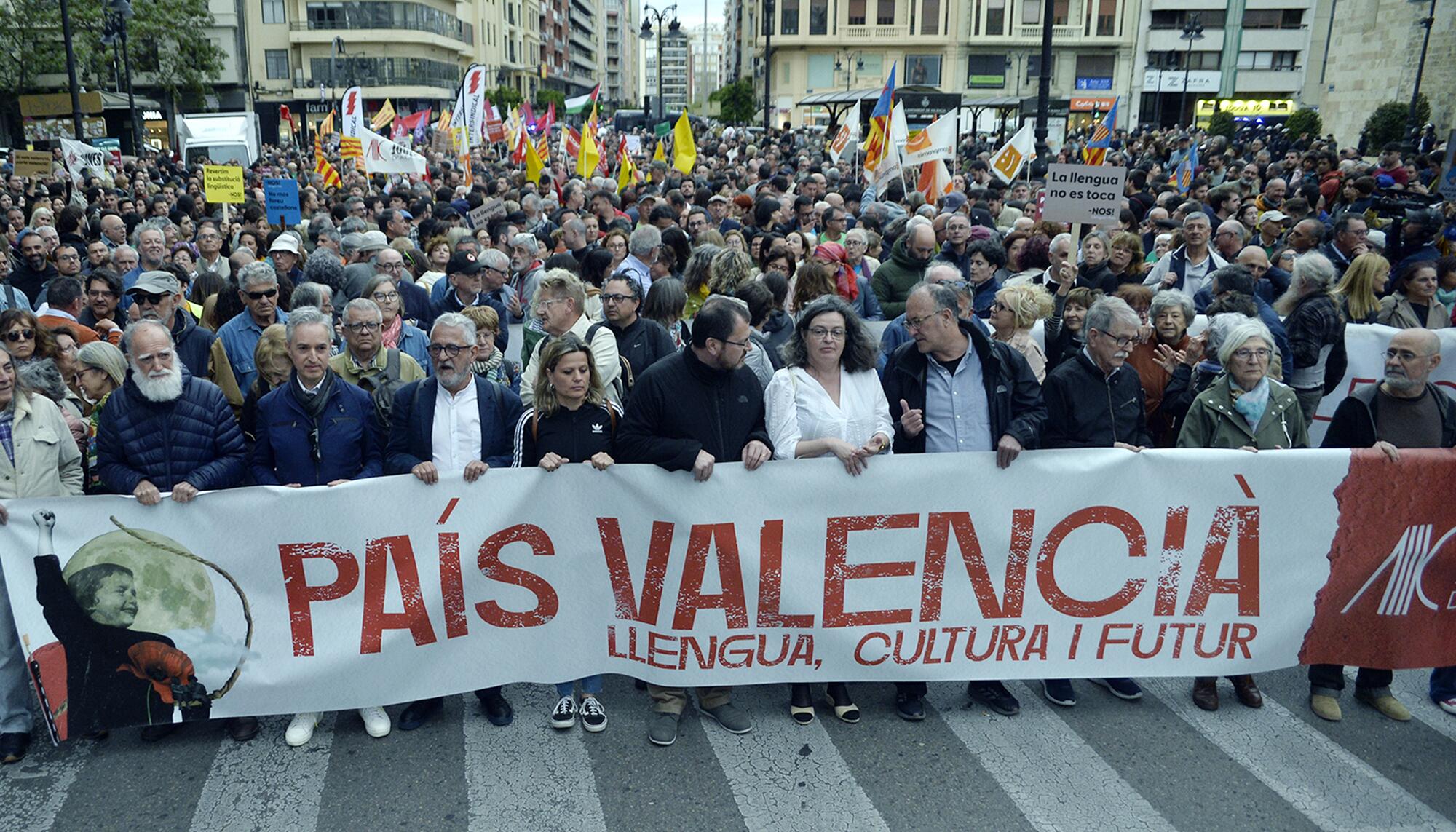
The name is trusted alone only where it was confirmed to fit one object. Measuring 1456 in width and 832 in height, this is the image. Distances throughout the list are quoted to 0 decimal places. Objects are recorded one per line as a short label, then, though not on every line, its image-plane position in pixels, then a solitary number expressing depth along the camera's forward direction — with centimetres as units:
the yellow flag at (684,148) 1909
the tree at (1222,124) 4216
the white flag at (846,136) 2025
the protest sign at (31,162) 1439
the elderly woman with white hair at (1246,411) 491
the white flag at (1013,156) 1678
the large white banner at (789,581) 458
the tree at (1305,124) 3669
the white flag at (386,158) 1670
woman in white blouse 466
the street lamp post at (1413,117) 2950
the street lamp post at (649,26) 5490
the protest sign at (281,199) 1248
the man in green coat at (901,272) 866
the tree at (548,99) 8650
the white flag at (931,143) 1507
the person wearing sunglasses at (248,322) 647
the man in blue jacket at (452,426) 475
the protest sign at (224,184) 1278
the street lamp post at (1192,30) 5569
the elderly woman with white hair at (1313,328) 666
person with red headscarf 814
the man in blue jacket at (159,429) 454
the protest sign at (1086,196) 934
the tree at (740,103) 6975
